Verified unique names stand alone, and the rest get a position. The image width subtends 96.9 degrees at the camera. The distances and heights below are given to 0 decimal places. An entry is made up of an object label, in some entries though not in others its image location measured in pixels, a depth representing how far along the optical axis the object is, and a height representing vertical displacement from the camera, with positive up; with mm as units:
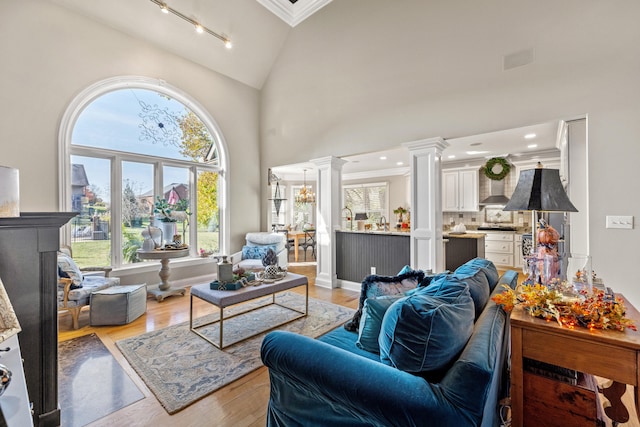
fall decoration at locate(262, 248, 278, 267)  3361 -567
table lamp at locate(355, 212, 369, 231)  7275 -164
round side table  3979 -878
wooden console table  1160 -626
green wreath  6031 +893
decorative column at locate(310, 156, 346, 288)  4871 -35
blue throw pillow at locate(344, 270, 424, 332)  1978 -535
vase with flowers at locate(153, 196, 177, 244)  4277 -116
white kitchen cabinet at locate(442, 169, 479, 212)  6520 +463
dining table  7689 -665
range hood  6207 +326
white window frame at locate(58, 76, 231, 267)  3691 +865
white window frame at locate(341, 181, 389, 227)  8383 +609
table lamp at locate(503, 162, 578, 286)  1676 +86
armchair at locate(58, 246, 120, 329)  3107 -856
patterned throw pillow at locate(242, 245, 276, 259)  5203 -744
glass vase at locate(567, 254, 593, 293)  1541 -370
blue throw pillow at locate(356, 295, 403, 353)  1510 -611
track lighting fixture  3922 +2878
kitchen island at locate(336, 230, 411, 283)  4328 -688
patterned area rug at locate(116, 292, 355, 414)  2104 -1280
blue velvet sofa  959 -646
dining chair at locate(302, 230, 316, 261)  7926 -872
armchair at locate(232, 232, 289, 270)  5168 -665
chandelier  7883 +410
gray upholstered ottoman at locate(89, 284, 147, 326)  3195 -1072
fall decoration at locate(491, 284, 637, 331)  1273 -478
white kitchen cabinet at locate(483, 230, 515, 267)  6004 -814
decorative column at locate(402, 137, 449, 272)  3822 +97
